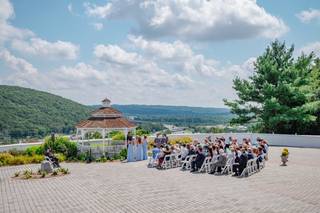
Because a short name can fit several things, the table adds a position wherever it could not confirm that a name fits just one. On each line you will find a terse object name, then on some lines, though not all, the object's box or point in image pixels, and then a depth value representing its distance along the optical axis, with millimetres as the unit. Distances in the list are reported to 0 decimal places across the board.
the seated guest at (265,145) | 20480
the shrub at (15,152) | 23239
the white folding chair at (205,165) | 18422
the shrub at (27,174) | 17275
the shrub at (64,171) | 18359
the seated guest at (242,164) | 17031
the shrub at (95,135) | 30294
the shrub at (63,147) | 23969
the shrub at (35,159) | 22664
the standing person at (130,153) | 23391
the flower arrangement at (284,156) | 19953
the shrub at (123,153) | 24144
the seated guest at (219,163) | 17948
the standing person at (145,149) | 24000
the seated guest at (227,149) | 18703
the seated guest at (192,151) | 19688
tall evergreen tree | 34156
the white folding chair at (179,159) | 20516
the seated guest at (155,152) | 21698
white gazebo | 24781
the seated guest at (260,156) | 18406
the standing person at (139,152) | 23784
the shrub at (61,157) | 23156
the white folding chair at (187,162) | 19375
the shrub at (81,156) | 23516
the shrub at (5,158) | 21828
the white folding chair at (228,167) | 17853
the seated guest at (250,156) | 17362
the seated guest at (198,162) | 18555
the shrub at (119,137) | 28234
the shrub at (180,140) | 28628
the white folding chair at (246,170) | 16883
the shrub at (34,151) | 23734
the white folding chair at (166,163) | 20072
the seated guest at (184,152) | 20202
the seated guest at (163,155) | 20391
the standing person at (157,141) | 25936
